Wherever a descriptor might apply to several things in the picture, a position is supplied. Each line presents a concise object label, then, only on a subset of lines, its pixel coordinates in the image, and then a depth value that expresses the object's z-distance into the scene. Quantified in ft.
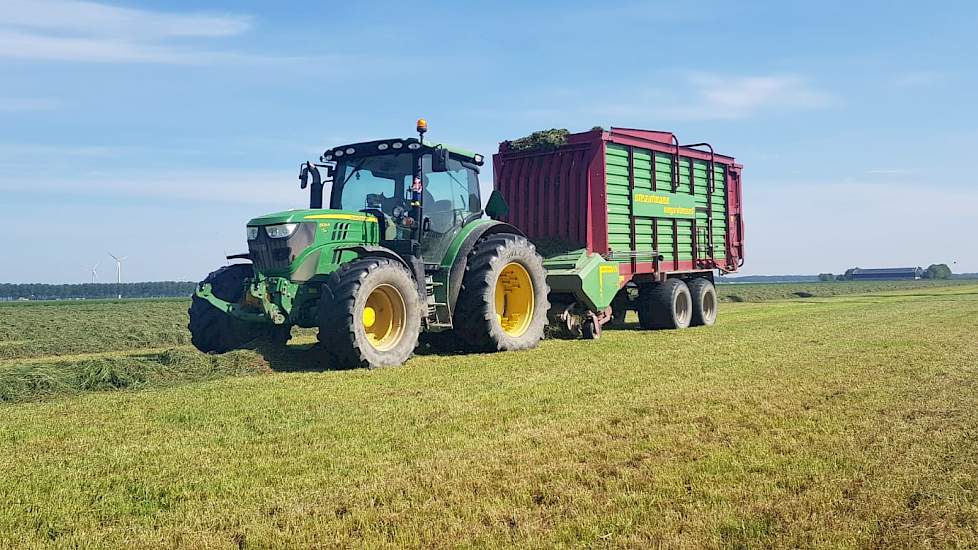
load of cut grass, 45.14
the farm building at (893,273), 329.72
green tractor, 30.27
